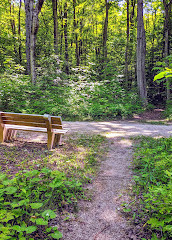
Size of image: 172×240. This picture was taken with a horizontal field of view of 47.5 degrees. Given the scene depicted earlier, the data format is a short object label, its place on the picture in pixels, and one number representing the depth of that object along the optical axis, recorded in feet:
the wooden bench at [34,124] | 16.53
